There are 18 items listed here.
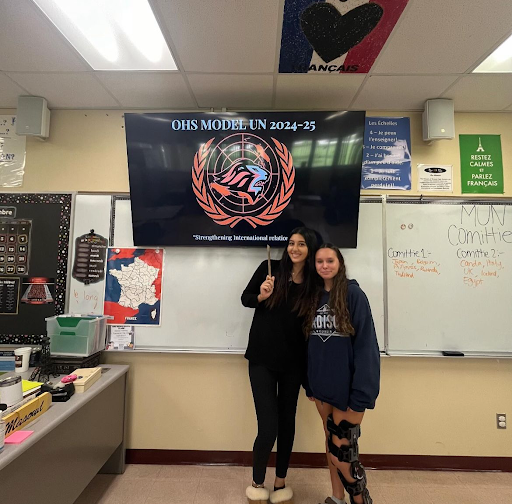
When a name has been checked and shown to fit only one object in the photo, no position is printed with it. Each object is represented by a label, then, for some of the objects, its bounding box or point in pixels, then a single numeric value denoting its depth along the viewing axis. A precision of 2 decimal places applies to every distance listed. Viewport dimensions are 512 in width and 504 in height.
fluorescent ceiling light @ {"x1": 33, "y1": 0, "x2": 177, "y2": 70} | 1.49
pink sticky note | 1.17
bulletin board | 2.23
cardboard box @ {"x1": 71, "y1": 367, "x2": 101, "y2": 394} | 1.67
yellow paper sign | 1.20
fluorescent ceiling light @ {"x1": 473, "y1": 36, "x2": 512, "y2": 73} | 1.75
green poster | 2.29
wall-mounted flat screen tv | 2.09
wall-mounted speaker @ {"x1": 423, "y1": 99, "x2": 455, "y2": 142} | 2.16
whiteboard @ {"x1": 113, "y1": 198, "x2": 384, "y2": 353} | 2.22
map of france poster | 2.24
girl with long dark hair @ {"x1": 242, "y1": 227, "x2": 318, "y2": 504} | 1.73
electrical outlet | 2.19
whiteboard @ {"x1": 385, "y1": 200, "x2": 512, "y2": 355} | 2.20
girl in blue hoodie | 1.52
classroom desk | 1.18
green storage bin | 1.99
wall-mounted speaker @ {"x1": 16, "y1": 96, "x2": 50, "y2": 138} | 2.21
